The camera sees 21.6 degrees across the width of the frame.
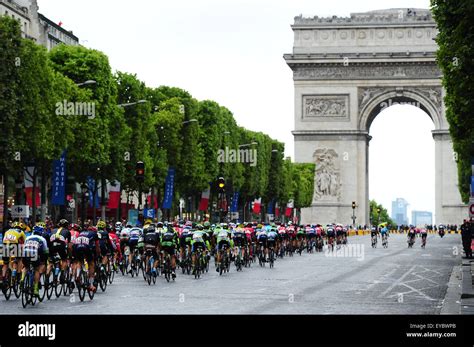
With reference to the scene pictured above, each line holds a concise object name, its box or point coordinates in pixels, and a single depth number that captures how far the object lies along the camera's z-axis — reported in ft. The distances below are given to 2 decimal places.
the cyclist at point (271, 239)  173.99
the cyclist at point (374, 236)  286.44
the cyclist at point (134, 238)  136.05
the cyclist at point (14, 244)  95.66
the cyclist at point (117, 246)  135.01
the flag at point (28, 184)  217.23
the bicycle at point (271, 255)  171.22
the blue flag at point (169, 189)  267.18
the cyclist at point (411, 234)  274.98
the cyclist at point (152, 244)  122.31
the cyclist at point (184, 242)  143.54
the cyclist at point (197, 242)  138.82
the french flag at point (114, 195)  248.32
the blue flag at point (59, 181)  205.77
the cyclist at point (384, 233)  285.02
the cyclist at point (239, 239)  161.15
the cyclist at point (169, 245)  128.57
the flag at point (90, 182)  248.61
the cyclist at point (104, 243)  111.34
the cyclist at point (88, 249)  101.55
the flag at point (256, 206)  375.86
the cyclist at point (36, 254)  93.45
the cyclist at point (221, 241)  147.43
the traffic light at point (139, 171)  171.10
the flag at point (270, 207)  418.51
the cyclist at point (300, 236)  233.96
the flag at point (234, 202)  344.08
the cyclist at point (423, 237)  274.16
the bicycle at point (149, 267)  122.31
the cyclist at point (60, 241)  100.78
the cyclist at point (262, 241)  172.45
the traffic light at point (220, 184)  212.23
